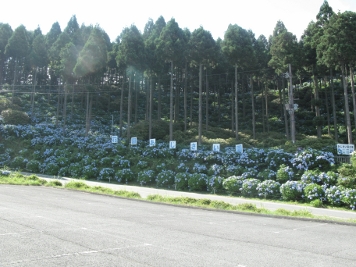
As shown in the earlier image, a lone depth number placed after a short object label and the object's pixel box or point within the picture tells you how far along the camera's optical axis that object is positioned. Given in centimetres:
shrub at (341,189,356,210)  1429
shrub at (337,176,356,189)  1593
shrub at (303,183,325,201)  1566
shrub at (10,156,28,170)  3031
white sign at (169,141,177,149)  2767
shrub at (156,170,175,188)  2325
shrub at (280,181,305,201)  1669
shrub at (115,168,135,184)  2545
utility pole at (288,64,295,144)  2627
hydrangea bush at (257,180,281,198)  1791
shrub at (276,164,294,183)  1908
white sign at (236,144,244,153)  2380
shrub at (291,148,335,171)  1924
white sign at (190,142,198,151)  2588
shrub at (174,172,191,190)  2222
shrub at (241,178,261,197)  1869
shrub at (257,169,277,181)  1996
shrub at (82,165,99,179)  2697
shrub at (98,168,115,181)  2625
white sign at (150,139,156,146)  2990
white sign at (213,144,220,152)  2504
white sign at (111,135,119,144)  3219
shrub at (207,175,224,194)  2060
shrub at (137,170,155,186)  2434
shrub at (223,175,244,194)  1959
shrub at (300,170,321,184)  1723
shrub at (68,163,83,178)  2761
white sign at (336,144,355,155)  1928
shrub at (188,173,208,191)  2125
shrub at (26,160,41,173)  2950
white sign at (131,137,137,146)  3036
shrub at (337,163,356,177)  1656
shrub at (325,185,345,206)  1484
